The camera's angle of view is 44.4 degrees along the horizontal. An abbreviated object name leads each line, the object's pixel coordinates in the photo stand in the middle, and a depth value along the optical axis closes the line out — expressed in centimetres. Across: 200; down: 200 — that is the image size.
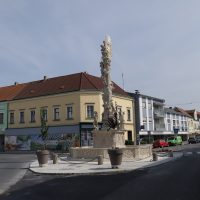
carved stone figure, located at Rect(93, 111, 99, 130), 1863
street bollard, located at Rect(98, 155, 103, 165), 1493
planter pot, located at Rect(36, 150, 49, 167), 1550
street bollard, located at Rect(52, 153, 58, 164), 1679
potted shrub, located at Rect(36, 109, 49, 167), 1550
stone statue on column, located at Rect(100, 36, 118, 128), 1817
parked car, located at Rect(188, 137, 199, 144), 4854
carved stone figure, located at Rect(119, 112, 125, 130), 1814
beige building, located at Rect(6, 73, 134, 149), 3293
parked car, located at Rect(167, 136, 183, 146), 4211
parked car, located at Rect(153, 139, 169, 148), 3549
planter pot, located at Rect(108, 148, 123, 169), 1291
